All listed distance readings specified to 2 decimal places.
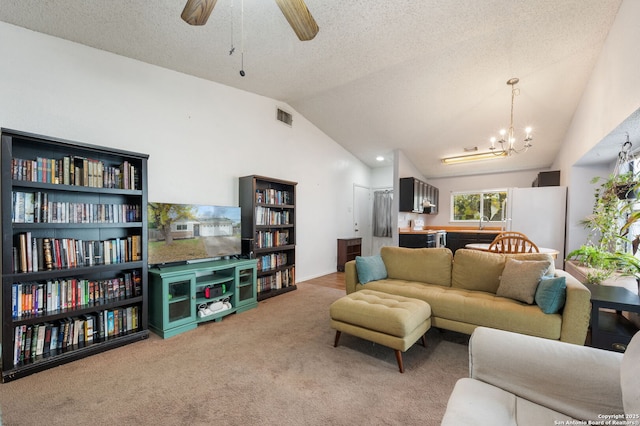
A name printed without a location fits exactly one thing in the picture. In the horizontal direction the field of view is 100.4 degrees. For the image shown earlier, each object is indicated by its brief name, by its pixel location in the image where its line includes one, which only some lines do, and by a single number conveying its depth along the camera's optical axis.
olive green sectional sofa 2.00
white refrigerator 4.40
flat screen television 2.80
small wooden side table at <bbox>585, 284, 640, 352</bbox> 1.84
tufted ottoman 2.01
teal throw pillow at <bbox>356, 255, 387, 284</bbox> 2.94
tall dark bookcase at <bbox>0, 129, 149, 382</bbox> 1.95
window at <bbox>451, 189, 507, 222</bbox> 6.13
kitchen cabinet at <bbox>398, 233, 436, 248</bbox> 5.28
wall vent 4.35
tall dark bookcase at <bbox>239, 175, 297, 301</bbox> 3.71
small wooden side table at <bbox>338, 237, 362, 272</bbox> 5.63
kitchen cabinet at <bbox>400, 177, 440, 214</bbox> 5.39
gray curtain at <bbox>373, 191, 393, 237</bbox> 6.67
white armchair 0.97
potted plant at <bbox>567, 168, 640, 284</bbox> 2.38
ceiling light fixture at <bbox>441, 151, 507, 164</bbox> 5.07
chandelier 3.42
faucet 6.25
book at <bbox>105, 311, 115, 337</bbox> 2.41
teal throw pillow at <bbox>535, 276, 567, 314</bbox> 2.04
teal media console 2.63
